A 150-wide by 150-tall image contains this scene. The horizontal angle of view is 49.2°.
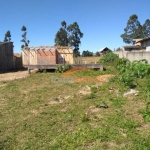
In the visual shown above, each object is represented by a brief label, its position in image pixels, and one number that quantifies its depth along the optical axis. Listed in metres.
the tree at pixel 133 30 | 37.47
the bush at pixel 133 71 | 5.62
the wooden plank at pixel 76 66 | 9.75
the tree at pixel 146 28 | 37.28
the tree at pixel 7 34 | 42.38
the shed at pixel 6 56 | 14.03
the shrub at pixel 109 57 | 14.31
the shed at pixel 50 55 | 15.01
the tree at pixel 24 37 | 39.63
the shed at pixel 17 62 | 16.22
